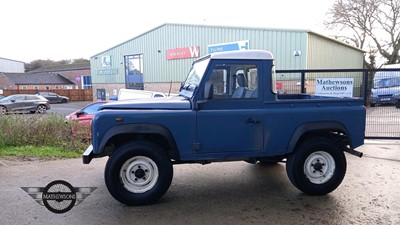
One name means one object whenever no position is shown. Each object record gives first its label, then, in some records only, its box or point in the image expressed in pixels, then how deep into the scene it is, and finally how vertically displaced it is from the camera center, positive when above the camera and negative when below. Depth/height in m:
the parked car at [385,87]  8.42 -0.11
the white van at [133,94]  11.30 -0.31
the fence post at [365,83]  8.02 +0.00
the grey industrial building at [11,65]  76.00 +5.47
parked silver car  25.67 -1.35
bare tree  31.48 +6.64
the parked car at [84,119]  8.40 -1.04
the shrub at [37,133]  8.18 -1.24
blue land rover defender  4.37 -0.66
